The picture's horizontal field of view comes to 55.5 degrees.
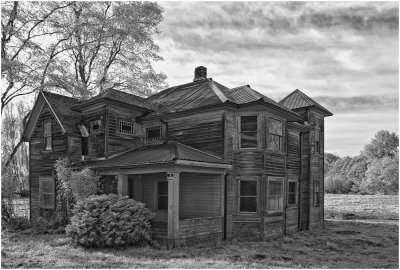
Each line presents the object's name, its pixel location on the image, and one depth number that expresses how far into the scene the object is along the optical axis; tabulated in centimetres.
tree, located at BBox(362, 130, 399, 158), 7956
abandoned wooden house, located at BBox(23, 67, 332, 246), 1608
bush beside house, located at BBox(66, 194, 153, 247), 1332
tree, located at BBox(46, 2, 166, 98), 2828
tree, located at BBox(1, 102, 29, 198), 4004
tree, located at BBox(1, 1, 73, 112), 2514
